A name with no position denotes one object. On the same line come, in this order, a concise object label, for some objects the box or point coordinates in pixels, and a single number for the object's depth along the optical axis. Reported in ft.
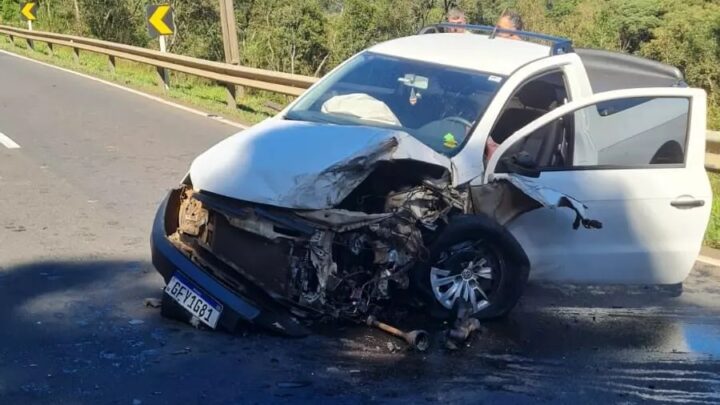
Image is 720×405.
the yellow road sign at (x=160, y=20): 65.72
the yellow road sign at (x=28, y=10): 108.68
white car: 15.48
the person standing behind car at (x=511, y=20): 29.73
